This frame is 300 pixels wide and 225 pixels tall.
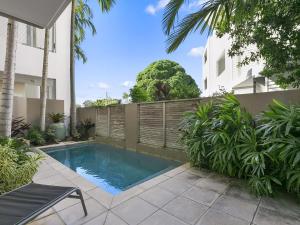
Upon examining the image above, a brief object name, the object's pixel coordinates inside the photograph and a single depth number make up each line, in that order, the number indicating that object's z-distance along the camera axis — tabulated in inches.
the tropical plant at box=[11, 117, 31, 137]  329.2
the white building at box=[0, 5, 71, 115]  391.2
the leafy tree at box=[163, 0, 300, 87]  125.3
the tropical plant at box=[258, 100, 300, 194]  109.6
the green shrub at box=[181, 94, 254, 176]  146.9
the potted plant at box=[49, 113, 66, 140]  383.2
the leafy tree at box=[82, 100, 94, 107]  581.3
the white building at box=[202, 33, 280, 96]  366.6
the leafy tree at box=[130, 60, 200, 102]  894.1
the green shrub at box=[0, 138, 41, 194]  109.0
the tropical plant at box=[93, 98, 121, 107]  509.9
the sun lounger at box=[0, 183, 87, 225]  70.8
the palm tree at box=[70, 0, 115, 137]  415.8
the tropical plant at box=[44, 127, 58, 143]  370.6
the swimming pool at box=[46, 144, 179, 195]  197.9
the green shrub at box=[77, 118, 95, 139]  421.4
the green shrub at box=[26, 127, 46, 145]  335.8
